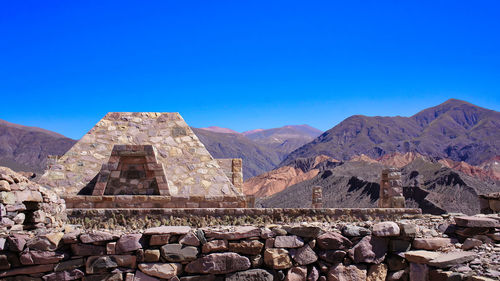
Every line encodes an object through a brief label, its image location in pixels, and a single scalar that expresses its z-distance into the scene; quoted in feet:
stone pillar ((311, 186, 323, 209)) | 63.10
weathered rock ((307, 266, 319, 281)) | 17.11
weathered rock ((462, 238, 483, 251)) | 17.49
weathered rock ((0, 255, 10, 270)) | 16.53
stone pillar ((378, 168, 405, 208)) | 50.70
